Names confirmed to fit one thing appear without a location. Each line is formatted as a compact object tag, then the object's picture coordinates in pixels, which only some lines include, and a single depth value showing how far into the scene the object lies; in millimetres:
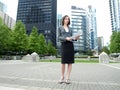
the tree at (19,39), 31516
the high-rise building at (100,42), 128575
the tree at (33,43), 37094
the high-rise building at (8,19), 89425
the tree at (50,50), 64506
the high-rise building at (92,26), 142750
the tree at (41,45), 41156
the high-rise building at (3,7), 108438
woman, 3933
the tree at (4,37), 28250
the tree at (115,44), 38469
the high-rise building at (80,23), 111812
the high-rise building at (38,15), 94312
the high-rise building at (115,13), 104312
